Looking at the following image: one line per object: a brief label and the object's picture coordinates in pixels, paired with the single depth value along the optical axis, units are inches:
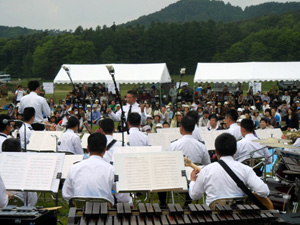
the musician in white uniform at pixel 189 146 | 297.6
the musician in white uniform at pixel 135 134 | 342.6
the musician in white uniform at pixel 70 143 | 368.8
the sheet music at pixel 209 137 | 402.4
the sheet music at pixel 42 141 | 377.1
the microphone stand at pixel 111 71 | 366.5
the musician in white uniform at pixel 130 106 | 445.4
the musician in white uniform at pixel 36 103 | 430.0
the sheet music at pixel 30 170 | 225.5
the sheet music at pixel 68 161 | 298.5
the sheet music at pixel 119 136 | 383.3
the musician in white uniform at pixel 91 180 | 209.9
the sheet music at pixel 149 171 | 217.3
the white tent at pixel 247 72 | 988.6
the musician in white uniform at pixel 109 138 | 298.5
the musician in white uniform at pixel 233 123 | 404.8
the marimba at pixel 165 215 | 171.0
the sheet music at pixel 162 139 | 370.3
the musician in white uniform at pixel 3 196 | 194.5
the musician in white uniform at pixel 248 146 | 328.8
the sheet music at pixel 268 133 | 417.8
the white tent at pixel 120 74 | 1040.2
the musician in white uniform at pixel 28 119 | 384.5
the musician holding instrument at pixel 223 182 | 202.5
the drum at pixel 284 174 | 279.3
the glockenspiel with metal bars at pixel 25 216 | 172.6
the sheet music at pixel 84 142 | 418.0
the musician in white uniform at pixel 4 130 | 323.5
